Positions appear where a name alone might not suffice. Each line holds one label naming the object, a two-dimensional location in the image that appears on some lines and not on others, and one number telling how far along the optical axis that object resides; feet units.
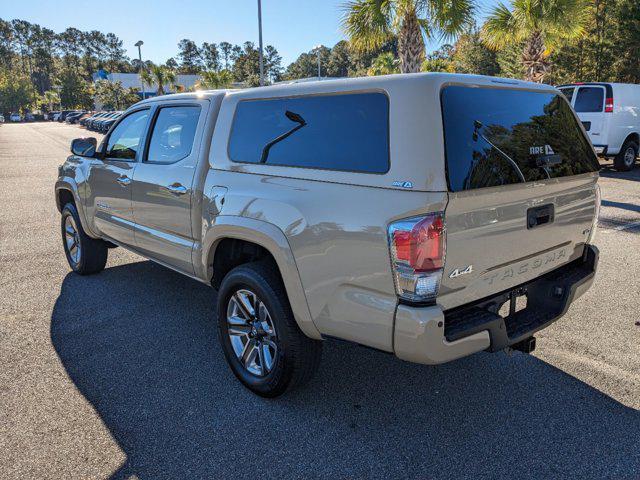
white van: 39.55
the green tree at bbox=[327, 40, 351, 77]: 345.10
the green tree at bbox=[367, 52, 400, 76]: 108.41
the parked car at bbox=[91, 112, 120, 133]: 125.92
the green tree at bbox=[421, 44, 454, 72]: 111.11
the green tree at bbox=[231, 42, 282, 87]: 363.97
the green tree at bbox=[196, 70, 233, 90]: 148.15
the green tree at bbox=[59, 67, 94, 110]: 291.79
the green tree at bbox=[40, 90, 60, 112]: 340.76
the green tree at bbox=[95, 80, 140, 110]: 222.07
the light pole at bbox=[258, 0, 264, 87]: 70.85
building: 265.54
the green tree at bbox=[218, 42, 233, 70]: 516.32
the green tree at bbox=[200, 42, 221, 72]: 486.38
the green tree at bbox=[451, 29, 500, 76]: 167.32
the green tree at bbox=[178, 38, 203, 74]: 472.03
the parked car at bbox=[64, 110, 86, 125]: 199.59
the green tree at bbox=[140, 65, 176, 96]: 164.76
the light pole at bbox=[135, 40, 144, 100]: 143.63
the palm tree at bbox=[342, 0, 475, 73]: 43.11
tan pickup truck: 7.55
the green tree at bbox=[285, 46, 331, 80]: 360.48
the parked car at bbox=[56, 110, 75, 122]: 240.73
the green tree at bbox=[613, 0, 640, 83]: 81.66
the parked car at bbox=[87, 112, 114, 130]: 134.00
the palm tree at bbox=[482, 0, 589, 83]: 46.96
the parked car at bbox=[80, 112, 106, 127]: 145.53
